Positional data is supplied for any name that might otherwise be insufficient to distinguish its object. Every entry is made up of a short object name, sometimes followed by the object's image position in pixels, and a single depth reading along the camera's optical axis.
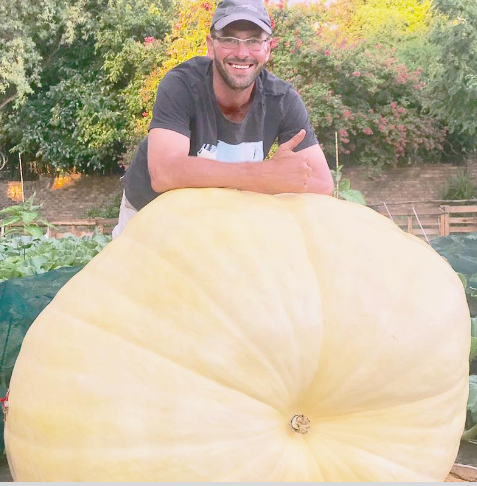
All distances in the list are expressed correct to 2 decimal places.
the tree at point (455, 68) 18.91
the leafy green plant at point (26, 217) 5.88
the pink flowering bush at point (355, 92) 18.69
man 2.14
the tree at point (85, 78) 19.19
